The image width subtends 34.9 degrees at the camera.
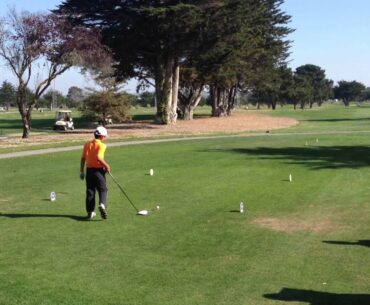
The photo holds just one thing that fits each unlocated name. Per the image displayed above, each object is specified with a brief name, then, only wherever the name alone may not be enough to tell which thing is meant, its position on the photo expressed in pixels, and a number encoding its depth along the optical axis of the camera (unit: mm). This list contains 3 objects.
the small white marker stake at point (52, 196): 13500
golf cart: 48500
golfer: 11406
